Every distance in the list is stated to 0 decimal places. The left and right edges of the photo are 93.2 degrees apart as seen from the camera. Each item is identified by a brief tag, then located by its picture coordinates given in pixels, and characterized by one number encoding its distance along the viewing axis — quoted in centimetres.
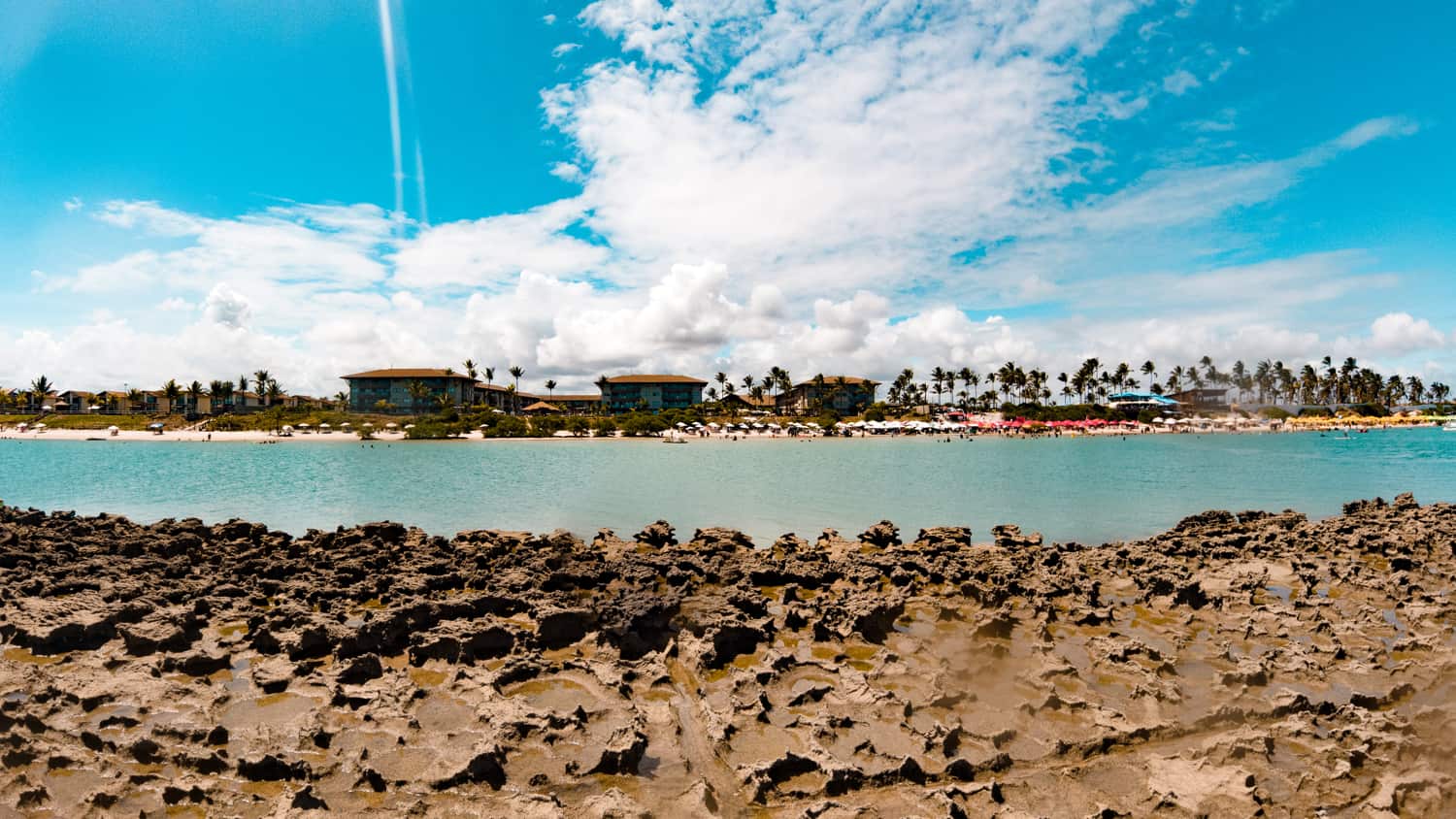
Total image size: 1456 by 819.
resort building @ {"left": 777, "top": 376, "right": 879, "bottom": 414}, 16738
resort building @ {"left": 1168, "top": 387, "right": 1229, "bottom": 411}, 17675
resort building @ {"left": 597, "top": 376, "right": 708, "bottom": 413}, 15825
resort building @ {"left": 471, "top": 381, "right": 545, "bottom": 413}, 15850
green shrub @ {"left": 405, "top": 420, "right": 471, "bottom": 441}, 11456
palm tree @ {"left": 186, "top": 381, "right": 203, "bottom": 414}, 14275
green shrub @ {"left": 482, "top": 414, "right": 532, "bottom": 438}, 11812
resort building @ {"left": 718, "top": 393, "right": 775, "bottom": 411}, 16382
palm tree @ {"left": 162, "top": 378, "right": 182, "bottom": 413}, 14412
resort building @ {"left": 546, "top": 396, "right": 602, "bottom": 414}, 16912
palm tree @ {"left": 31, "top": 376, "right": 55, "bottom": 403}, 14800
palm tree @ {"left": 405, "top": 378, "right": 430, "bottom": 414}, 13512
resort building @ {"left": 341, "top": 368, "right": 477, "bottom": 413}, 13812
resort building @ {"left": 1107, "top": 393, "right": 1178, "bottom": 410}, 16175
